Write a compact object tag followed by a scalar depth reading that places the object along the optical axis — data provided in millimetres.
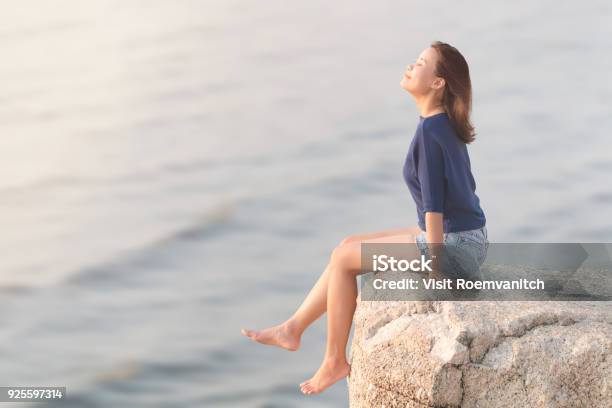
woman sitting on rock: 9786
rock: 8986
